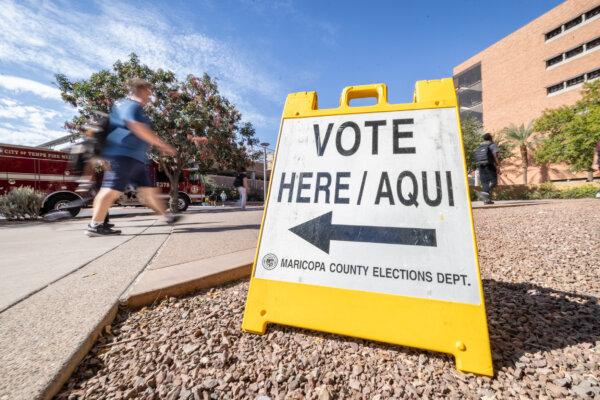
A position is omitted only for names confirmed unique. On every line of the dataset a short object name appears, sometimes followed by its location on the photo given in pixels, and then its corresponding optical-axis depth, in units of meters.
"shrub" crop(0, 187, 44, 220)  7.25
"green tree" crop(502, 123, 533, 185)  28.64
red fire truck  7.95
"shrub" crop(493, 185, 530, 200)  17.81
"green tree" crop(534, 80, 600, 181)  18.95
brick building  25.09
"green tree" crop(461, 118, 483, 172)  28.00
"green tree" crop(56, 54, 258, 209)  10.67
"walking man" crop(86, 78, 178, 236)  3.04
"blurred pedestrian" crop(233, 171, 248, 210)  10.59
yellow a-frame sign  1.06
